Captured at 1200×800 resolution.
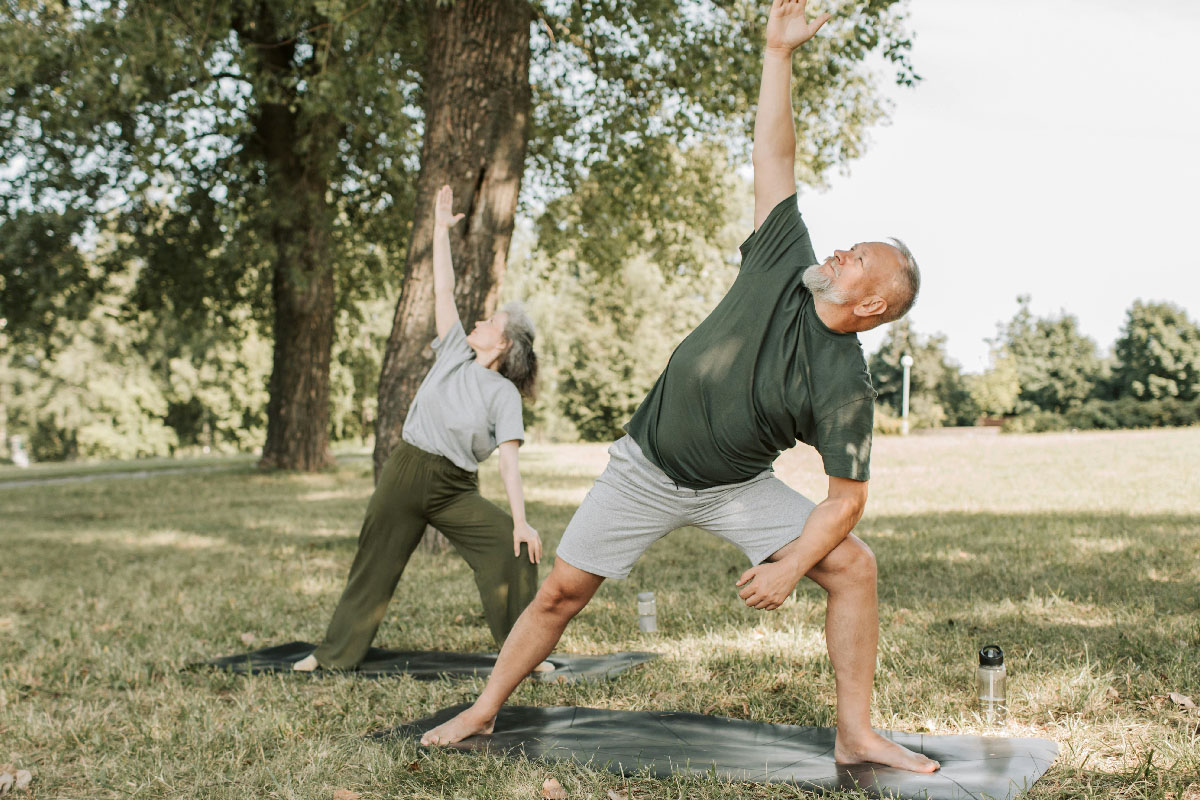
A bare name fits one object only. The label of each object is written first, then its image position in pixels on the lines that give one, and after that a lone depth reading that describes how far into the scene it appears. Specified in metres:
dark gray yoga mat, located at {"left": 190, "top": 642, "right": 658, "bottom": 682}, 4.88
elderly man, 3.11
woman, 4.89
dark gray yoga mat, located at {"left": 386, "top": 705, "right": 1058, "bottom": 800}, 3.23
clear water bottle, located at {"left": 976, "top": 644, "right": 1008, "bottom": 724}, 3.88
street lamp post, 39.59
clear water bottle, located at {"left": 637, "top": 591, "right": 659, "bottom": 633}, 5.62
